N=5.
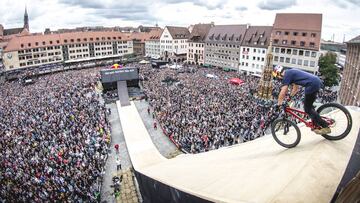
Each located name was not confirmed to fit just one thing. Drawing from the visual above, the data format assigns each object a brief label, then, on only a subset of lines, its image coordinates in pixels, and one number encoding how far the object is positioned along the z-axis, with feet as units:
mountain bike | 22.32
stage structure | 157.48
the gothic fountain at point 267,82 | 123.85
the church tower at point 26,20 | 472.28
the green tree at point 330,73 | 164.55
